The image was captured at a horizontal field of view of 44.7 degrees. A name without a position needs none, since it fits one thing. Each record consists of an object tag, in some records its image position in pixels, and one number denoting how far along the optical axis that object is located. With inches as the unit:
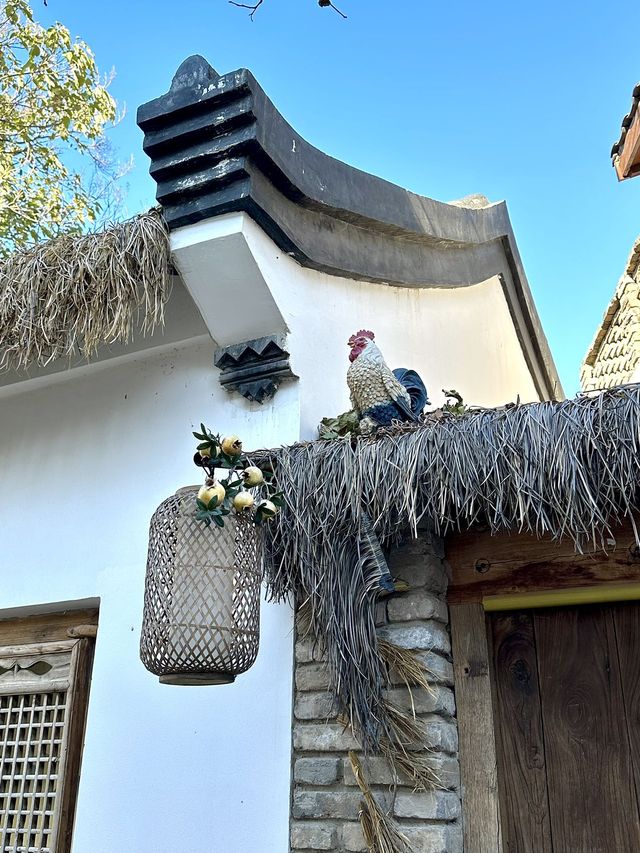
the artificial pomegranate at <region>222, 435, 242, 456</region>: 79.3
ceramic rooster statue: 96.0
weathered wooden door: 83.9
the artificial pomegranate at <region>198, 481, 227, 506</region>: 75.1
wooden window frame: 103.8
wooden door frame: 84.0
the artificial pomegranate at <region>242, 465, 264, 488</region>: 80.5
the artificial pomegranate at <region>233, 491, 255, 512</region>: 76.8
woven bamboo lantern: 75.7
